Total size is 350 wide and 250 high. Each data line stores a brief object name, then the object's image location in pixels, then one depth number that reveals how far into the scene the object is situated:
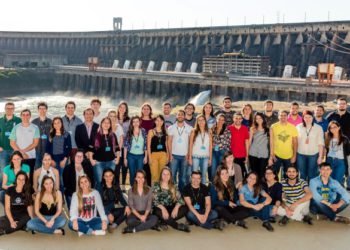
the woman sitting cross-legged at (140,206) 6.21
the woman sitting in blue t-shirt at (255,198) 6.55
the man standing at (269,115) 7.80
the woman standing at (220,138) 7.42
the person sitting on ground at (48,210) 5.99
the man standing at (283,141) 7.41
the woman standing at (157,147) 7.32
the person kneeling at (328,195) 6.66
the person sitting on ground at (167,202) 6.36
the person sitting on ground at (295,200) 6.63
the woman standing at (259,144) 7.43
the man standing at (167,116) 8.05
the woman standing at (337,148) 7.43
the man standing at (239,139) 7.40
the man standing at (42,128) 7.18
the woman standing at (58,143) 6.99
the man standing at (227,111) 8.20
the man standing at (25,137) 7.09
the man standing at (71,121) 7.39
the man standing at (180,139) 7.43
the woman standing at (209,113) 7.92
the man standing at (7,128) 7.32
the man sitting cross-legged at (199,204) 6.36
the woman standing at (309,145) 7.44
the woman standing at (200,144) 7.29
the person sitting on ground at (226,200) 6.50
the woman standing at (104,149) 7.04
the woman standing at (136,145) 7.30
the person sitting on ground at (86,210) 6.03
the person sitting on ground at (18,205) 6.05
